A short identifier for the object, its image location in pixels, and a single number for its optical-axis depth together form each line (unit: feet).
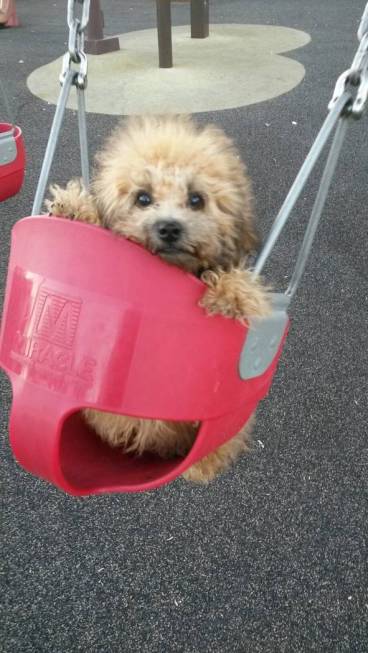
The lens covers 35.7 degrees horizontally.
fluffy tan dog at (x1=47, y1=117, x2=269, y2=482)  2.27
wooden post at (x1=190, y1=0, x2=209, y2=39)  11.88
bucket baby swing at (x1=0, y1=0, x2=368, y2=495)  1.84
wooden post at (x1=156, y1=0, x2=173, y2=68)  9.77
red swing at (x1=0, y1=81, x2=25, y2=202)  4.26
